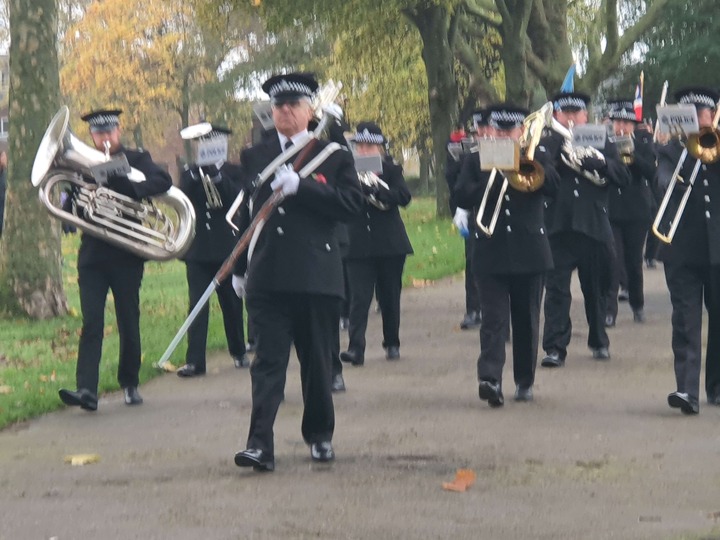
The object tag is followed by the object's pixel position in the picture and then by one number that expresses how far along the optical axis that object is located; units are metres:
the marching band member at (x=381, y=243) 12.84
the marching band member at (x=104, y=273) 10.48
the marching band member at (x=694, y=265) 9.97
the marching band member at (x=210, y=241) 12.26
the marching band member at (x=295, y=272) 8.21
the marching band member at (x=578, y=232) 12.31
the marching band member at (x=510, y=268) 10.42
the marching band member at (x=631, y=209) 14.81
